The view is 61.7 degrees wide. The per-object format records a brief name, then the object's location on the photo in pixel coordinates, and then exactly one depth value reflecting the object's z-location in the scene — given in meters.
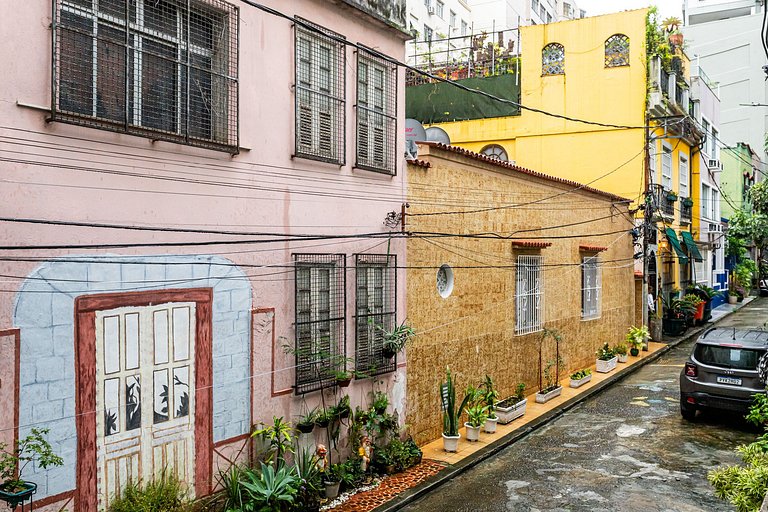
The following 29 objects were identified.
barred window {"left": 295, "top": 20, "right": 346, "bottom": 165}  8.52
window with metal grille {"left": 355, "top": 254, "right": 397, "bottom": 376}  9.53
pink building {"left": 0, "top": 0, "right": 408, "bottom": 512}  5.79
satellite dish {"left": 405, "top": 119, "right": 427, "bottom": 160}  12.94
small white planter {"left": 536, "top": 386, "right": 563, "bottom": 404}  14.14
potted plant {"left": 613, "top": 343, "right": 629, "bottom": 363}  18.78
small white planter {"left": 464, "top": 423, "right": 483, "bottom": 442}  11.16
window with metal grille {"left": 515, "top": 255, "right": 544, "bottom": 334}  14.26
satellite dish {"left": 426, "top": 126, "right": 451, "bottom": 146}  15.81
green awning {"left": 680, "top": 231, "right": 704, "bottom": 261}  26.72
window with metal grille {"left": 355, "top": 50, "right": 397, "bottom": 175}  9.60
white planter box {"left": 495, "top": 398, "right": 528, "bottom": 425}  12.36
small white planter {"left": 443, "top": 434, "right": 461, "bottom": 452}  10.62
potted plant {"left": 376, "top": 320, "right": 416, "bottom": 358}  9.75
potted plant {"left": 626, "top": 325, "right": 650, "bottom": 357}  19.84
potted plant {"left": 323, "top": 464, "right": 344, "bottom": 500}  8.41
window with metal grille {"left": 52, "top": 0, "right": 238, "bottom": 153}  6.09
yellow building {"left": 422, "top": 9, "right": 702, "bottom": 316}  21.72
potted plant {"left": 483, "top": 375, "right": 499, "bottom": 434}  11.67
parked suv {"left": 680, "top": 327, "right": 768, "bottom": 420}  11.51
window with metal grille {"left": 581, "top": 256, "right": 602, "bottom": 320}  17.84
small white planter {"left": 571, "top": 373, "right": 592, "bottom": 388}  15.70
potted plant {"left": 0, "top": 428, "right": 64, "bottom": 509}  5.29
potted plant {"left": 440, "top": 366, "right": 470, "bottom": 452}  10.66
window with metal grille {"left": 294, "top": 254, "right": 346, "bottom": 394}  8.48
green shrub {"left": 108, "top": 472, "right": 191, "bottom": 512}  6.35
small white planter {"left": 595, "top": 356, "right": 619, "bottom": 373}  17.62
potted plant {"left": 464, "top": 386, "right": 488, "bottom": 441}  11.18
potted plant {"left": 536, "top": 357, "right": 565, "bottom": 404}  14.20
